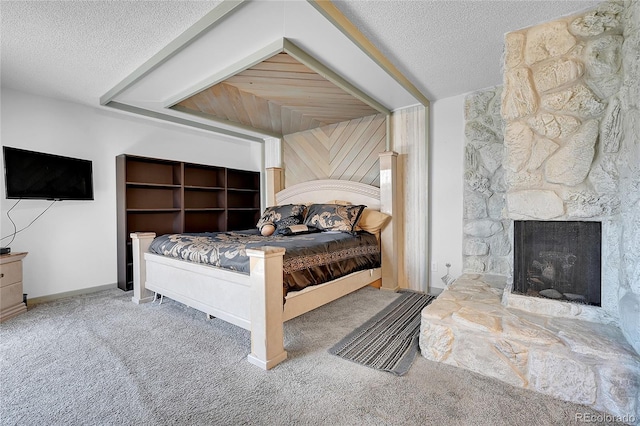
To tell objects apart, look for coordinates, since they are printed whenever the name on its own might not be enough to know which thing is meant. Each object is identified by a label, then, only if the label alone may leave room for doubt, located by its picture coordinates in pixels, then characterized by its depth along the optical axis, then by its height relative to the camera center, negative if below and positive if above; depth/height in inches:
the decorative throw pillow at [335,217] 123.3 -3.5
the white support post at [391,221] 132.0 -5.3
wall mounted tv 108.7 +15.0
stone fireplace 56.0 -4.4
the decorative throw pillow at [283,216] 134.8 -3.1
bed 69.3 -24.6
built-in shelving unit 140.9 +7.0
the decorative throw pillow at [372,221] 130.3 -5.6
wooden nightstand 100.3 -27.3
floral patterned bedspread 81.9 -14.1
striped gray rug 71.5 -38.5
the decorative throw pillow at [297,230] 123.3 -8.9
